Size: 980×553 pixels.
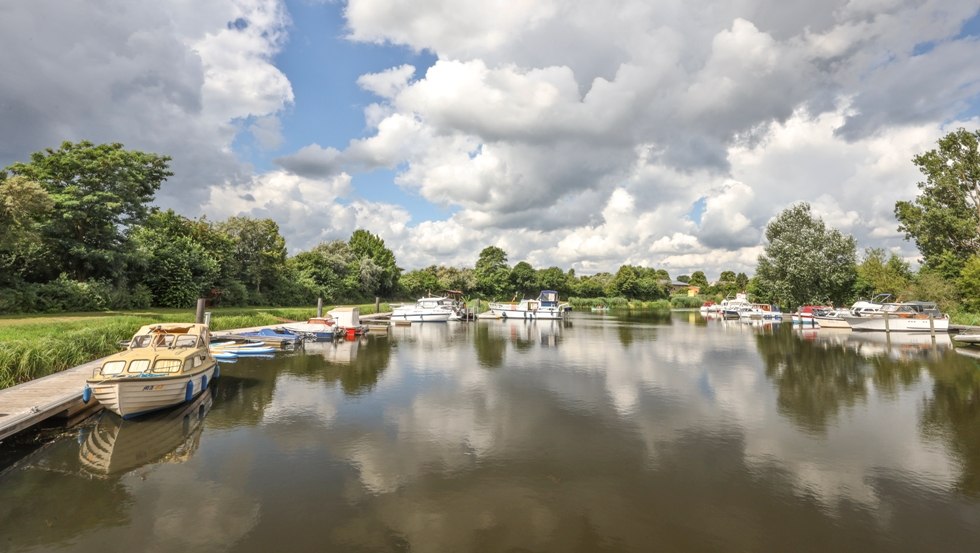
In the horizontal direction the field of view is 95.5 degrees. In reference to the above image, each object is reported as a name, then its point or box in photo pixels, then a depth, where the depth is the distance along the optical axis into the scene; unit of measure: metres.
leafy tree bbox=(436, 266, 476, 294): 89.90
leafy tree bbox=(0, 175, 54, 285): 21.63
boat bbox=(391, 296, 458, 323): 54.34
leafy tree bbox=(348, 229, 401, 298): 73.12
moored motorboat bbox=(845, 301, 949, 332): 39.59
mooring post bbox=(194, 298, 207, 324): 28.15
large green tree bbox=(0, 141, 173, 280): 31.85
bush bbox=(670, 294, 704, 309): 114.38
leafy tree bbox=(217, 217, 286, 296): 51.78
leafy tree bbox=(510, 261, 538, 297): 103.44
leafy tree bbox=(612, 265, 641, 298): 112.50
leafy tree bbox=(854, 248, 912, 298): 57.83
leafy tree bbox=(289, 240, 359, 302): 62.66
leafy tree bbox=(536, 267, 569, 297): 107.94
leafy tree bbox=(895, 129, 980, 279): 46.25
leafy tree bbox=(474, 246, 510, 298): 96.88
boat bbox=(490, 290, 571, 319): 61.19
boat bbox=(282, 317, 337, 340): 35.31
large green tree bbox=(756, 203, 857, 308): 55.31
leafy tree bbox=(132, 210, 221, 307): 38.03
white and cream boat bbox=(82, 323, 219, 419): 12.95
